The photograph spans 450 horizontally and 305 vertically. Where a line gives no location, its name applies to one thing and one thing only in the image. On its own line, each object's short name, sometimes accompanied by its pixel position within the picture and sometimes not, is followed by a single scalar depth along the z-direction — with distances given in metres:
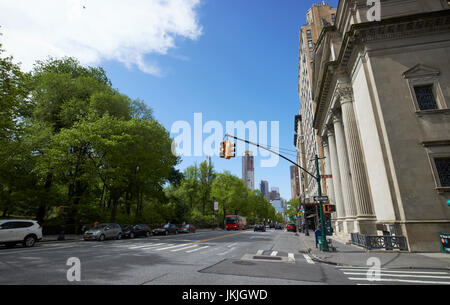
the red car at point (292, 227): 46.21
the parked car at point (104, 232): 21.55
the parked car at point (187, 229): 40.59
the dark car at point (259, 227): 49.97
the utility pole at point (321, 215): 13.22
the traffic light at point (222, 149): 12.40
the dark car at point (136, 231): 26.33
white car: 15.02
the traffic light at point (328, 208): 14.04
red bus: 53.28
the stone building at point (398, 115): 13.96
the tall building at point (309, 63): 48.04
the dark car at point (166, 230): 32.84
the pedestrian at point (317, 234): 15.37
